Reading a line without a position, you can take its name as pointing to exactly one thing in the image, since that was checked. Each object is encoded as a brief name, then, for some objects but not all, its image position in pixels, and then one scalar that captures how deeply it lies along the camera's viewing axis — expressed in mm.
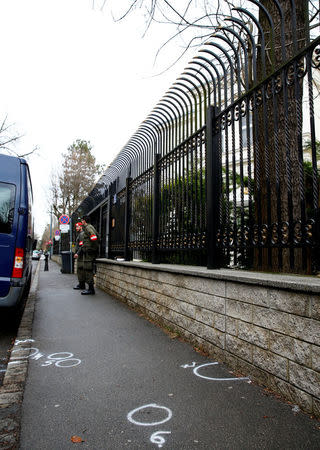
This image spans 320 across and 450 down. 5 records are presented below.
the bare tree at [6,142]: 27028
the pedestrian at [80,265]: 9653
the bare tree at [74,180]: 39312
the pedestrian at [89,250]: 9281
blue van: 5281
